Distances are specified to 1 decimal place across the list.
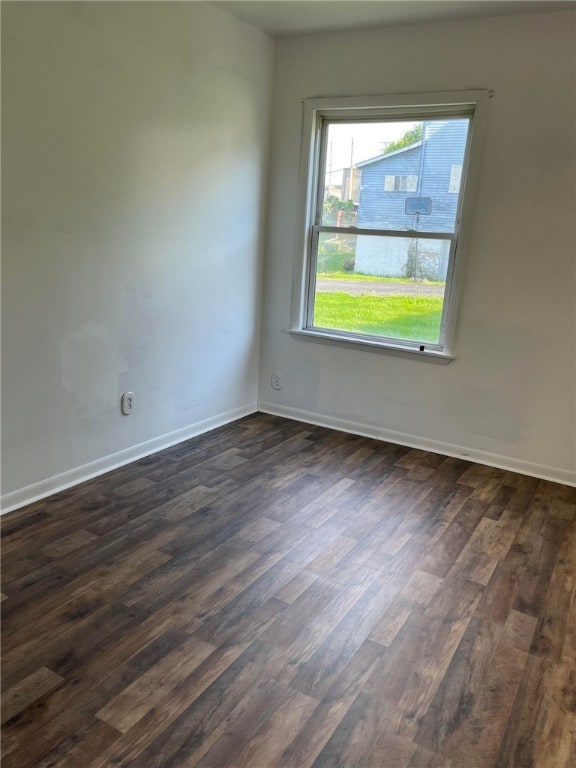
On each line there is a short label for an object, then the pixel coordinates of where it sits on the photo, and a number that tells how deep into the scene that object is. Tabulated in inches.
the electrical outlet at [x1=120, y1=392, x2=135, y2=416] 130.7
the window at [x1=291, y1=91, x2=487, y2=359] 143.3
